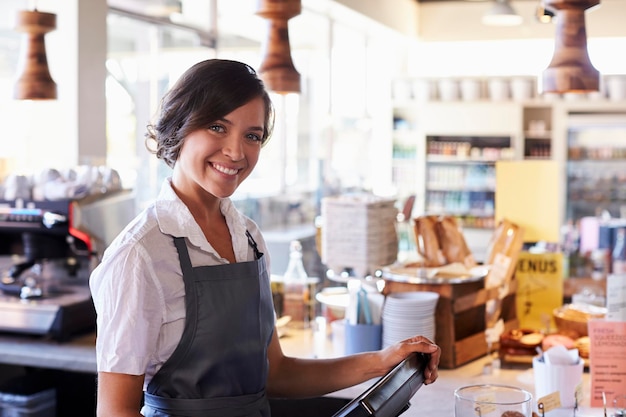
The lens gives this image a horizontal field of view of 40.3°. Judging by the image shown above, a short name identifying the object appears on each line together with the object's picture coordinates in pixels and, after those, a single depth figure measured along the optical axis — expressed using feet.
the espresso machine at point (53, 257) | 10.71
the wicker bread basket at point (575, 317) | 10.30
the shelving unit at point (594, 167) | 31.86
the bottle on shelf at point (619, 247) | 20.85
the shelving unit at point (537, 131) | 32.89
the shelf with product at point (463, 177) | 33.78
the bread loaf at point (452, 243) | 11.13
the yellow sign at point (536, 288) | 11.50
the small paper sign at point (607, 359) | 8.30
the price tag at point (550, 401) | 7.38
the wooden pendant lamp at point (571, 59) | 9.70
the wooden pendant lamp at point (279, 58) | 10.31
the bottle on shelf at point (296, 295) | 11.50
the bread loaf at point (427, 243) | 11.03
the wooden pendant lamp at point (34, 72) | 12.31
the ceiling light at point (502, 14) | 26.16
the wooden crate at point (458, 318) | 9.63
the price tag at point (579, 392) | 7.95
